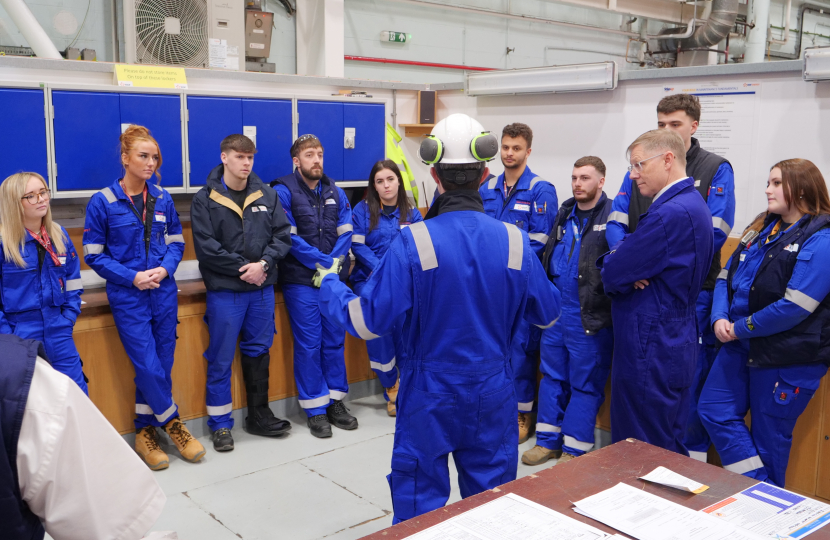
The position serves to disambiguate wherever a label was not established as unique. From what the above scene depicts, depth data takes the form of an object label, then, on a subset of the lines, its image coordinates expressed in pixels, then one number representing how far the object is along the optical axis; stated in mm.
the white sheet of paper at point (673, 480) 1690
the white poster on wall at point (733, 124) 3949
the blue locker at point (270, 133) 4422
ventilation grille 4953
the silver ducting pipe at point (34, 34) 4227
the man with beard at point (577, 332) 3615
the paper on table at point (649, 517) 1469
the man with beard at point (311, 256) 4172
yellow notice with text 4020
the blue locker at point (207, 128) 4180
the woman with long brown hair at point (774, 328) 2947
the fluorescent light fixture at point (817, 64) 3461
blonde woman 3072
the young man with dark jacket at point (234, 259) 3830
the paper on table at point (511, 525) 1469
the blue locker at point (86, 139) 3727
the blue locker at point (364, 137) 4918
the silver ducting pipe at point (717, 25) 9031
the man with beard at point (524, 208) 4082
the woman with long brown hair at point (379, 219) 4363
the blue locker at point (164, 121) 3934
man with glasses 2734
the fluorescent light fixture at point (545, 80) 4527
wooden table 1585
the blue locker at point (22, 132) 3545
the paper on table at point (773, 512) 1514
